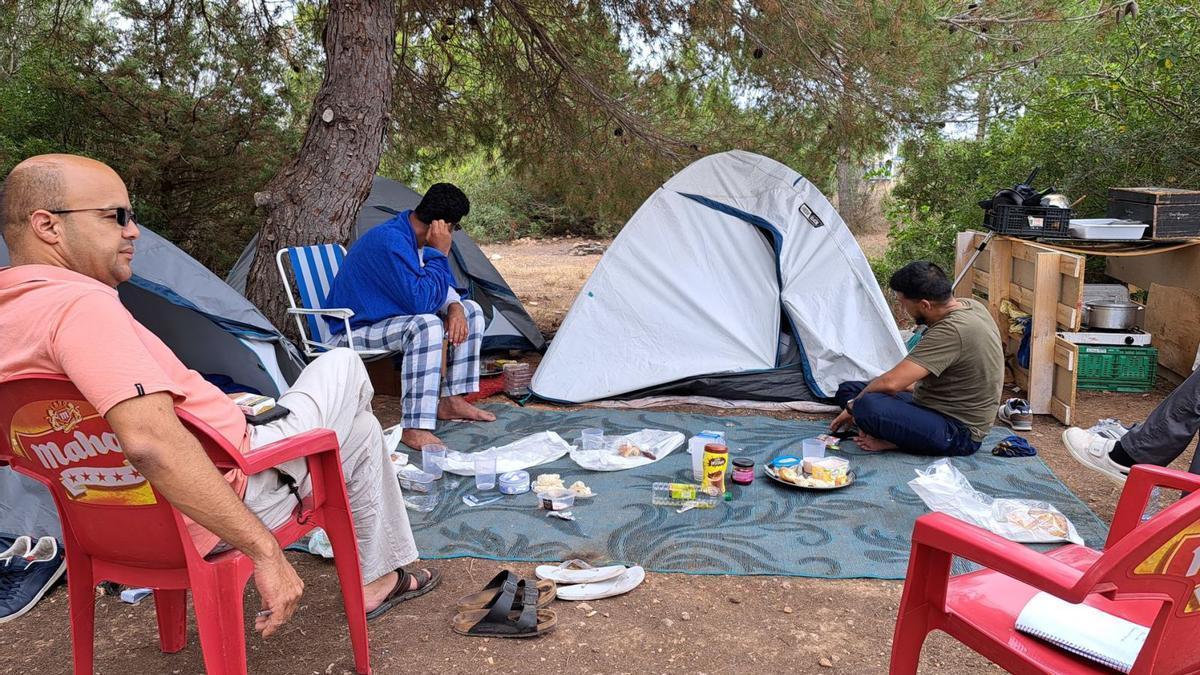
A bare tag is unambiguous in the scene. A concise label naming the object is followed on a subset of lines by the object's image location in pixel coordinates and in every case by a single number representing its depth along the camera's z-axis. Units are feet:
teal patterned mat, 9.80
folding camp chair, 14.93
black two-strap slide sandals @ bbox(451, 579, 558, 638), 8.16
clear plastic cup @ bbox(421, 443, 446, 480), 12.15
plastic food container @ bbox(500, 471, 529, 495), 11.59
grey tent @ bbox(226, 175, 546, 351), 19.71
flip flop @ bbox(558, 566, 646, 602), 8.87
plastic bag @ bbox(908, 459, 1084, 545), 10.23
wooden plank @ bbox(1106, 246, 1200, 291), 16.16
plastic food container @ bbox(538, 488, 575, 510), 10.91
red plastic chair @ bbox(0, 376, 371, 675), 5.56
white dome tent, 16.33
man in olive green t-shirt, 12.37
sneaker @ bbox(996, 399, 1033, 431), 14.66
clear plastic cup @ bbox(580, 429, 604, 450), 13.23
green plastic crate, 16.71
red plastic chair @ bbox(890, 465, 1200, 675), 4.64
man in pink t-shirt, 5.24
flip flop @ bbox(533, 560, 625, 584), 9.13
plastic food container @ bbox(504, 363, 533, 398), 16.62
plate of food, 11.66
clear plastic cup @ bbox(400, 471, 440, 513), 11.27
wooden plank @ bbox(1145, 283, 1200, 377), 17.06
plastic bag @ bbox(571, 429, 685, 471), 12.56
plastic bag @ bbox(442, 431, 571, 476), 12.29
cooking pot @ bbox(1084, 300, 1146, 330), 16.33
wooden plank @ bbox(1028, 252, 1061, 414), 15.06
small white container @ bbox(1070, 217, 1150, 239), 15.30
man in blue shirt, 13.51
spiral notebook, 5.10
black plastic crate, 15.72
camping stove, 16.49
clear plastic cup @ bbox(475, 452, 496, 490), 11.71
